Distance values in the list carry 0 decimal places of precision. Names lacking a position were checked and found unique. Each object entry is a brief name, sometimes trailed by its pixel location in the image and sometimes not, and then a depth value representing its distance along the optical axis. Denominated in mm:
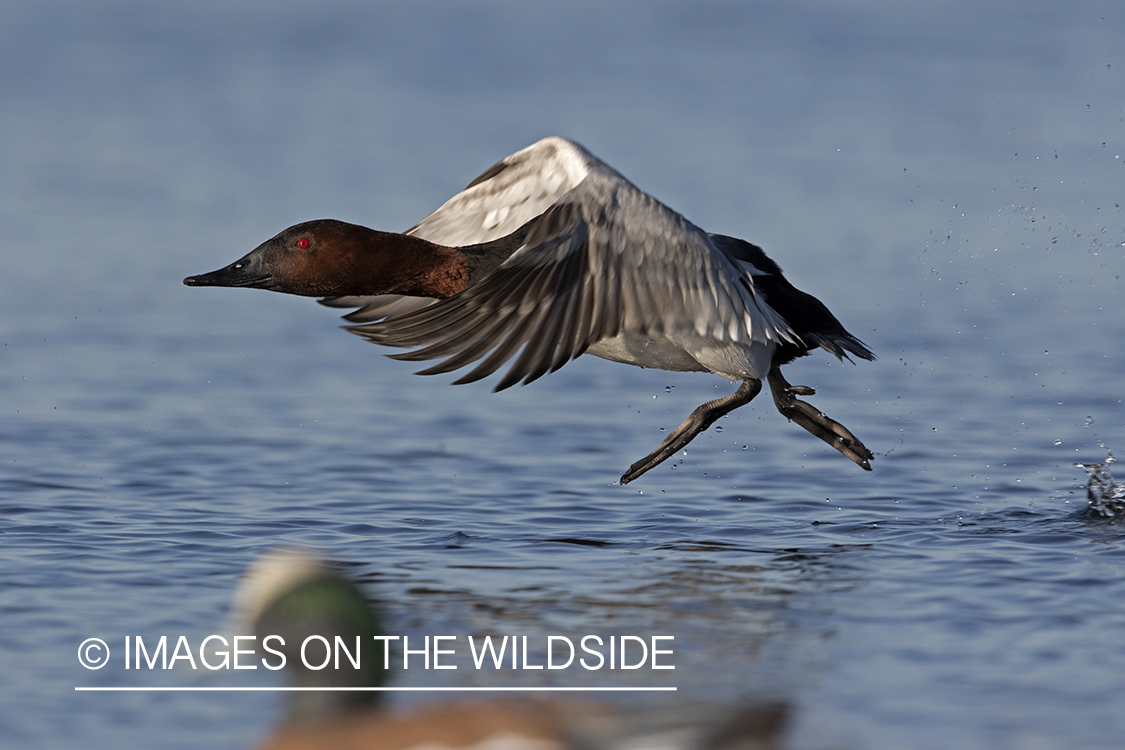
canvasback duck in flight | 12859
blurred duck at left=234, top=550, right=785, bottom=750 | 6215
